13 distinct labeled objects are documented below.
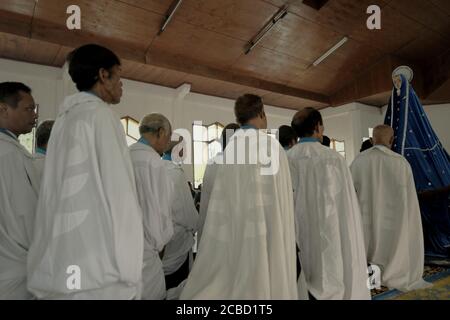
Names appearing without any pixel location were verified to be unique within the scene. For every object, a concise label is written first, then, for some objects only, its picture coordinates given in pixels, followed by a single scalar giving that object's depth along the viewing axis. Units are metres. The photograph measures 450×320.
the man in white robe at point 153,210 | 2.27
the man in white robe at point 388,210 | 3.73
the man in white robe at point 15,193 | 1.81
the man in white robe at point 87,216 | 1.54
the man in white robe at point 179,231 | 3.02
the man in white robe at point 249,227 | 2.18
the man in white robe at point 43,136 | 2.96
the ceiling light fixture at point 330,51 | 9.12
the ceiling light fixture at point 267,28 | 7.84
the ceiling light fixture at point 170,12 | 7.02
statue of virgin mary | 4.79
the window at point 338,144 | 12.64
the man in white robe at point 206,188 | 2.90
